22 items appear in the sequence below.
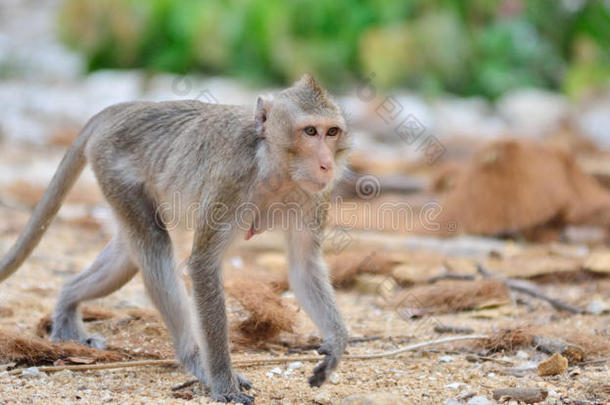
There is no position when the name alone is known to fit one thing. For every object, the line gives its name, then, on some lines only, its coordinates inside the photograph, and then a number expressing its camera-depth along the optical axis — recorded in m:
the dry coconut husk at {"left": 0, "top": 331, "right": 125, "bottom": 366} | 9.39
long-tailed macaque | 8.65
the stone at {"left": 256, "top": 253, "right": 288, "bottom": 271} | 14.80
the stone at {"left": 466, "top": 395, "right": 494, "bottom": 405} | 8.27
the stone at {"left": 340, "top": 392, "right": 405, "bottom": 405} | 7.69
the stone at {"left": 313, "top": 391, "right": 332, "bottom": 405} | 8.48
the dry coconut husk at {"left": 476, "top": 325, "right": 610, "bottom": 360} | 10.23
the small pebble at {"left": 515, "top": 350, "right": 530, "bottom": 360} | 10.14
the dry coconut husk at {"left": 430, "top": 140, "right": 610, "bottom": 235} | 17.28
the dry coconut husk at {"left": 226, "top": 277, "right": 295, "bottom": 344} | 10.52
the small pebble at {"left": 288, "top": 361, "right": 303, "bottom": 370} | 9.78
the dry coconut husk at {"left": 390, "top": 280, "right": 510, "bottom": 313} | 12.40
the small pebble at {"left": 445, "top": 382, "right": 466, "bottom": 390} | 9.05
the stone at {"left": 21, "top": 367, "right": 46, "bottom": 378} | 9.02
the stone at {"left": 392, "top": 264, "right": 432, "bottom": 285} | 13.66
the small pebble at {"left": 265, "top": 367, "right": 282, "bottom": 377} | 9.60
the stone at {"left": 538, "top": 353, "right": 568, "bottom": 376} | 9.34
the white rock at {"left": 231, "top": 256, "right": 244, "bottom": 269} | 14.80
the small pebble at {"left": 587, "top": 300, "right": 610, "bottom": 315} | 12.11
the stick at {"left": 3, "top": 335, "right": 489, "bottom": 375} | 9.25
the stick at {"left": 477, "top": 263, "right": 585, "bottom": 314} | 12.12
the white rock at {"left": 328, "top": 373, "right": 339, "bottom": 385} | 9.35
